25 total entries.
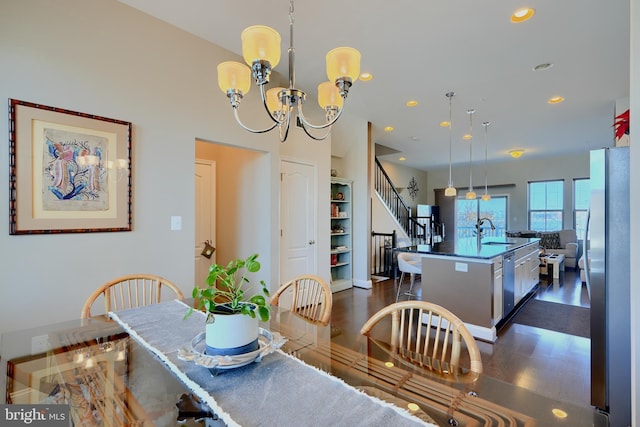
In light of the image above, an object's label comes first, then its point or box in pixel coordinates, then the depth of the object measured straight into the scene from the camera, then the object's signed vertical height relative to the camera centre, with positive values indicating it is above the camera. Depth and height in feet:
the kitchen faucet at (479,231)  15.58 -0.98
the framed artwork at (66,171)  6.54 +1.00
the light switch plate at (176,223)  9.07 -0.34
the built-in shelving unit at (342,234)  17.58 -1.33
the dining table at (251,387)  2.73 -1.92
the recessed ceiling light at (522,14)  7.90 +5.46
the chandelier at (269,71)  4.95 +2.60
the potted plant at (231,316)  3.43 -1.23
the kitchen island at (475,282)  10.36 -2.65
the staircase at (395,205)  24.00 +0.60
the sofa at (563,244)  23.15 -2.54
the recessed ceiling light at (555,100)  13.62 +5.33
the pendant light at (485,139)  17.48 +5.29
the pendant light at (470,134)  15.50 +5.34
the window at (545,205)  27.58 +0.73
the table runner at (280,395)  2.65 -1.87
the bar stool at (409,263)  13.83 -2.48
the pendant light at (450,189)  13.41 +1.21
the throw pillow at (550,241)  24.49 -2.36
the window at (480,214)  31.01 -0.17
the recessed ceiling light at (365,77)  11.68 +5.51
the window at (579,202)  26.11 +0.97
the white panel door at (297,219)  13.15 -0.33
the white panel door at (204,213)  13.78 -0.04
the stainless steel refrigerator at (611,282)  5.65 -1.37
